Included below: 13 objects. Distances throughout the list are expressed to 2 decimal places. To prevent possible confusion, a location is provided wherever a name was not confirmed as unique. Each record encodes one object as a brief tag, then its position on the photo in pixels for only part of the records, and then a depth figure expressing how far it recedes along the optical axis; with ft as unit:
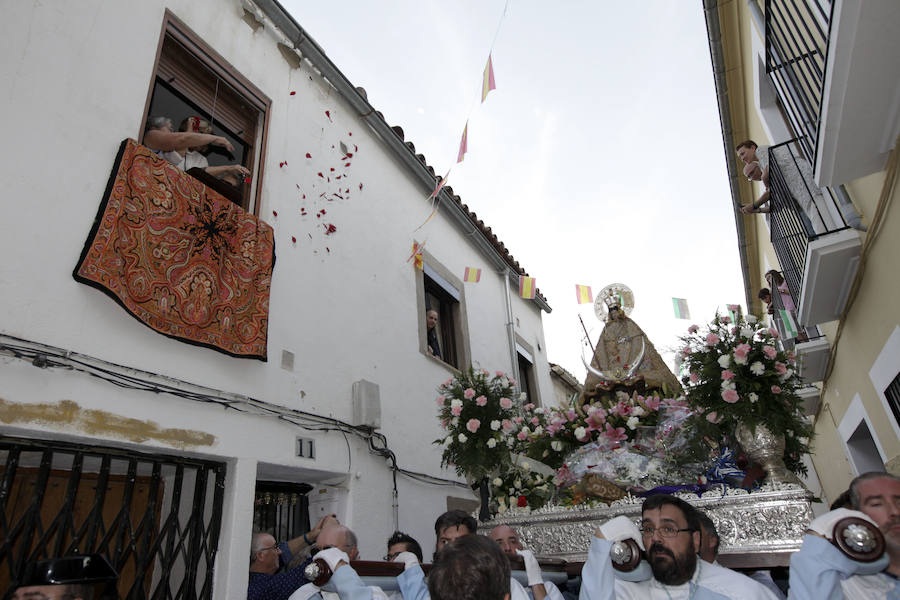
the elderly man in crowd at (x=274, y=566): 10.32
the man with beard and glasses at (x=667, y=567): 7.07
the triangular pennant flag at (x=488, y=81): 17.33
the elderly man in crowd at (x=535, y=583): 8.45
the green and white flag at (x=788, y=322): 22.43
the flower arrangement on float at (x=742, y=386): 10.93
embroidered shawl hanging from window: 10.86
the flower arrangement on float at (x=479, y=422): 13.96
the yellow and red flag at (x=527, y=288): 28.84
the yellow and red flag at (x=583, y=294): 26.58
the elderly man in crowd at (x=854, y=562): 5.64
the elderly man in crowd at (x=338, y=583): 7.08
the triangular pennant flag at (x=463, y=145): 19.35
